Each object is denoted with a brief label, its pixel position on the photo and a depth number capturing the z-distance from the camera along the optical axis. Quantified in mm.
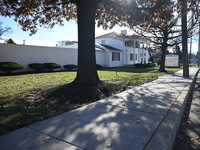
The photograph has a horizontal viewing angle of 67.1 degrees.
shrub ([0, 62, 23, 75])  12152
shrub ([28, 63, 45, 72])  14742
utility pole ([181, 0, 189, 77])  11273
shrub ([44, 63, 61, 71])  15866
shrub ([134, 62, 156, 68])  26656
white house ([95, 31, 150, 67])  29869
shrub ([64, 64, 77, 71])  18359
